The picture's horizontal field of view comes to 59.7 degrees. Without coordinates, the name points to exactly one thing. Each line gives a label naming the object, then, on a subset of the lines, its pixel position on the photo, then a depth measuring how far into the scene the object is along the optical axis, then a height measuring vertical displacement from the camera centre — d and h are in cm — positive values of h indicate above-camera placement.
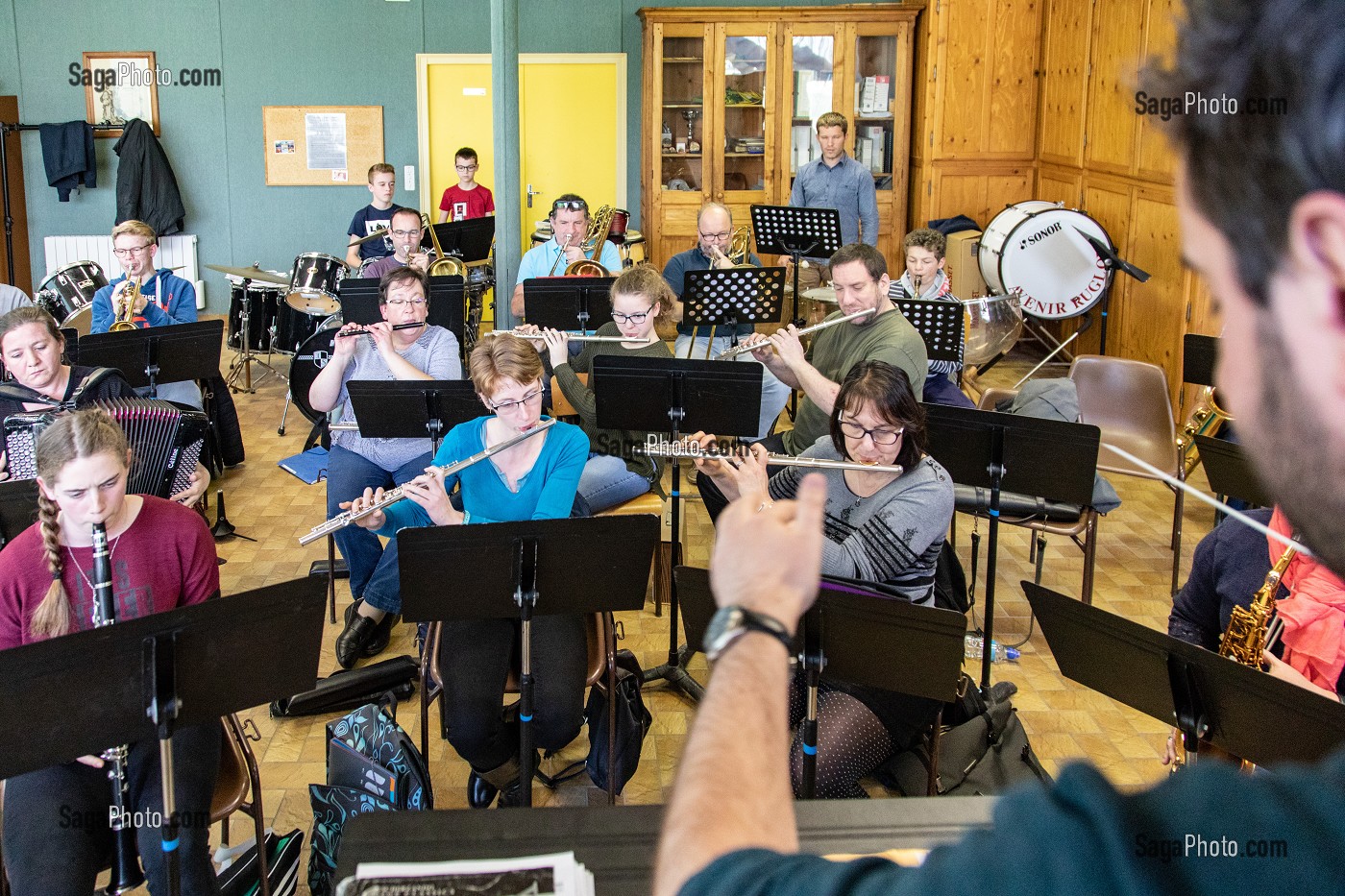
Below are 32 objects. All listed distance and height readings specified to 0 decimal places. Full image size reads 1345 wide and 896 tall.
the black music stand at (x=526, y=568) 261 -79
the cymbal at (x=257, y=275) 727 -40
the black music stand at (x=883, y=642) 243 -89
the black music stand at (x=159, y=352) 446 -55
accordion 359 -72
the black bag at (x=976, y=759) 312 -144
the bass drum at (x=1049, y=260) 739 -27
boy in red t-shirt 920 +9
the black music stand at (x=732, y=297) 459 -32
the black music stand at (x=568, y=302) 529 -39
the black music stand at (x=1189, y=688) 187 -81
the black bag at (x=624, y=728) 307 -134
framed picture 949 +98
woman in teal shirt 301 -85
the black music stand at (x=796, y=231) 677 -9
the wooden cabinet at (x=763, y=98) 920 +92
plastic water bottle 402 -147
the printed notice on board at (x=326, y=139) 985 +59
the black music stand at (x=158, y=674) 203 -84
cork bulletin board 983 +56
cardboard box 853 -36
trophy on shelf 948 +63
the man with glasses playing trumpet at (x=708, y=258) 571 -23
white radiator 969 -36
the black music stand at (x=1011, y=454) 344 -70
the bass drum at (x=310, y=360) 582 -73
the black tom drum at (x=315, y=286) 664 -42
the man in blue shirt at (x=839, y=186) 796 +20
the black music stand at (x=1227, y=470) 339 -72
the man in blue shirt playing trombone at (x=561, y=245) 622 -17
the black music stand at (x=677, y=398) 373 -58
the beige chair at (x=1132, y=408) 464 -75
